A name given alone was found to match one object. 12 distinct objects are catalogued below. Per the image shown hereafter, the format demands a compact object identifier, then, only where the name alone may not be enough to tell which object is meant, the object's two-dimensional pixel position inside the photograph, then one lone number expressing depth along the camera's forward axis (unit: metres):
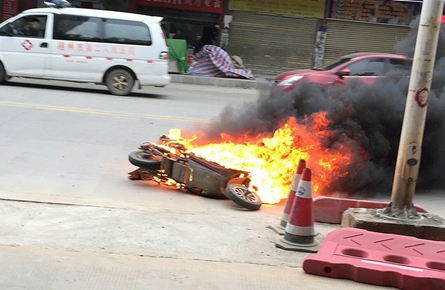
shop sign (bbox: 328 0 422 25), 23.05
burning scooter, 6.76
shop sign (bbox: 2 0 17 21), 23.50
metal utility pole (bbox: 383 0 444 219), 5.58
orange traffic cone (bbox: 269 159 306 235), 5.97
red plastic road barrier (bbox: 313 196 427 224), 6.39
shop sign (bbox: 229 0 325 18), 23.03
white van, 14.75
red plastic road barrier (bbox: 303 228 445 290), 4.55
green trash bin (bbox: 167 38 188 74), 20.84
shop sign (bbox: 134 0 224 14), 23.05
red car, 12.96
